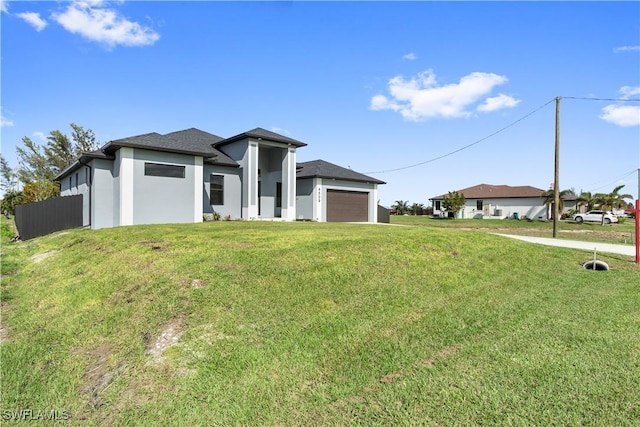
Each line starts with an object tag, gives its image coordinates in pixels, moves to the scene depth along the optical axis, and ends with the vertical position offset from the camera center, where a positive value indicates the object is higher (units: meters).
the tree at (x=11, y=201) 34.07 +0.44
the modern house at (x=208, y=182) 15.05 +1.39
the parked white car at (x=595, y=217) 35.45 -0.70
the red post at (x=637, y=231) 9.77 -0.62
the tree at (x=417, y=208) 52.44 +0.14
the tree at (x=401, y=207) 54.44 +0.29
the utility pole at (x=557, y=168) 17.70 +2.30
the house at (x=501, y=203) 38.89 +0.86
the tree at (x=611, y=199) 35.50 +1.28
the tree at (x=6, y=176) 48.00 +4.23
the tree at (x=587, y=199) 37.19 +1.31
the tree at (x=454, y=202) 39.16 +0.87
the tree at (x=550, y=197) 35.75 +1.44
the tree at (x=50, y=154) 45.62 +7.25
